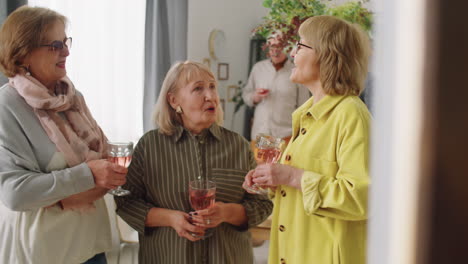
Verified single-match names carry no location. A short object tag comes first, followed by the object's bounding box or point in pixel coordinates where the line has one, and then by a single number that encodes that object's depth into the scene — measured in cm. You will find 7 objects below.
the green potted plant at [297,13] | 270
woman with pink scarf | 128
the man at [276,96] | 442
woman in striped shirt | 156
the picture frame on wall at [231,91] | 561
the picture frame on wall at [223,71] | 546
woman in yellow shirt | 118
